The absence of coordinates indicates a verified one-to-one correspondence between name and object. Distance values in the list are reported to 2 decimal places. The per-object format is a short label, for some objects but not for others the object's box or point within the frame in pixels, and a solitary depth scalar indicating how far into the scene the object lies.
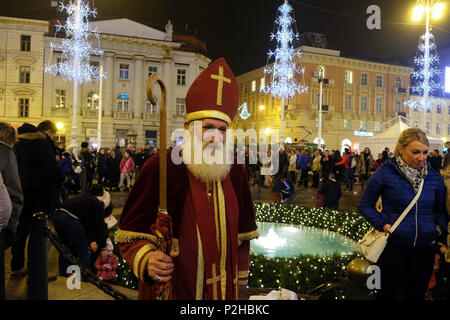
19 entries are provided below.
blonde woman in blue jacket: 3.28
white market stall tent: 21.08
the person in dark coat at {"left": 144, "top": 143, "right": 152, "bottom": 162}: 16.56
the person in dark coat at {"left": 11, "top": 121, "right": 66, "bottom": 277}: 4.78
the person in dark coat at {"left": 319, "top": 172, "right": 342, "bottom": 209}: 9.59
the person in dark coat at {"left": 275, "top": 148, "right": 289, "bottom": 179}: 14.05
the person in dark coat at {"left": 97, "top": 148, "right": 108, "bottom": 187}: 14.76
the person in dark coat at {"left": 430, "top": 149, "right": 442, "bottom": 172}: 12.27
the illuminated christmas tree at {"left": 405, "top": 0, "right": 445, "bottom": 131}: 15.49
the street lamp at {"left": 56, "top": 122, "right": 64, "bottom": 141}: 33.60
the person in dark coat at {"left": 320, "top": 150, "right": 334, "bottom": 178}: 15.04
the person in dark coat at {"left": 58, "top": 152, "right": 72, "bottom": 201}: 10.45
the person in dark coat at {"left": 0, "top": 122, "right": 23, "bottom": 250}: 3.70
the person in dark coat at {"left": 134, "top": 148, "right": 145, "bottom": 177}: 16.42
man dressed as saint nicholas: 2.21
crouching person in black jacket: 4.80
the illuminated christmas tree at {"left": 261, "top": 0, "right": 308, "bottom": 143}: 23.47
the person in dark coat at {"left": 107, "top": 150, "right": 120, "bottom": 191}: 14.53
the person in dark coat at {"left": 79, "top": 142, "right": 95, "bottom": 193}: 11.48
